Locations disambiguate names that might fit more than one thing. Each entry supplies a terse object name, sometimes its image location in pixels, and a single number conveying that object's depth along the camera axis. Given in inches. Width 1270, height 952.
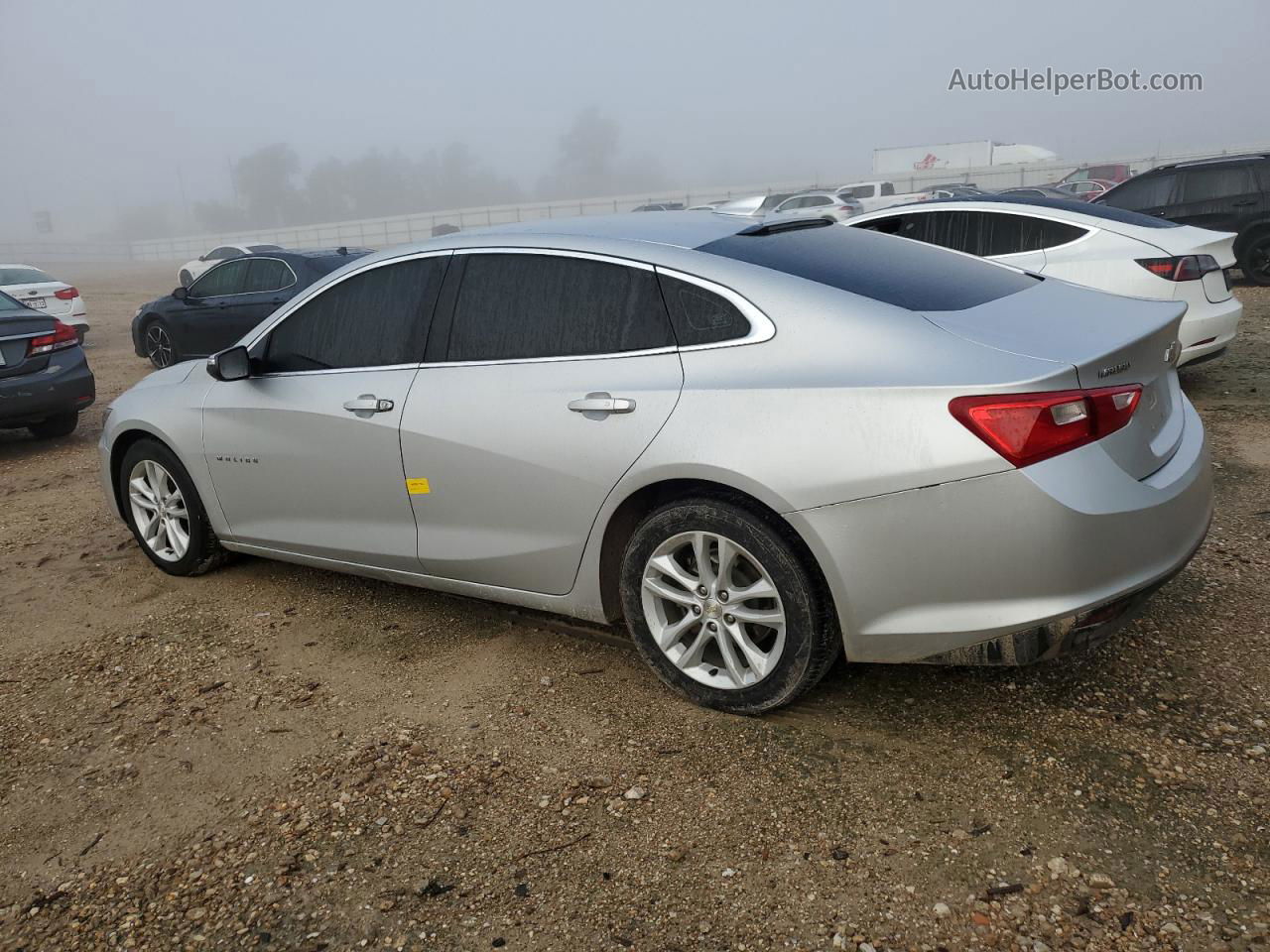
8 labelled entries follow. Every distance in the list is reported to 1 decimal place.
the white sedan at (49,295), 587.5
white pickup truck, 1309.1
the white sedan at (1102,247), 273.6
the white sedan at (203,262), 857.5
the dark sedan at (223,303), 448.8
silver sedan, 107.0
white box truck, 2405.3
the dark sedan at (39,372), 308.5
